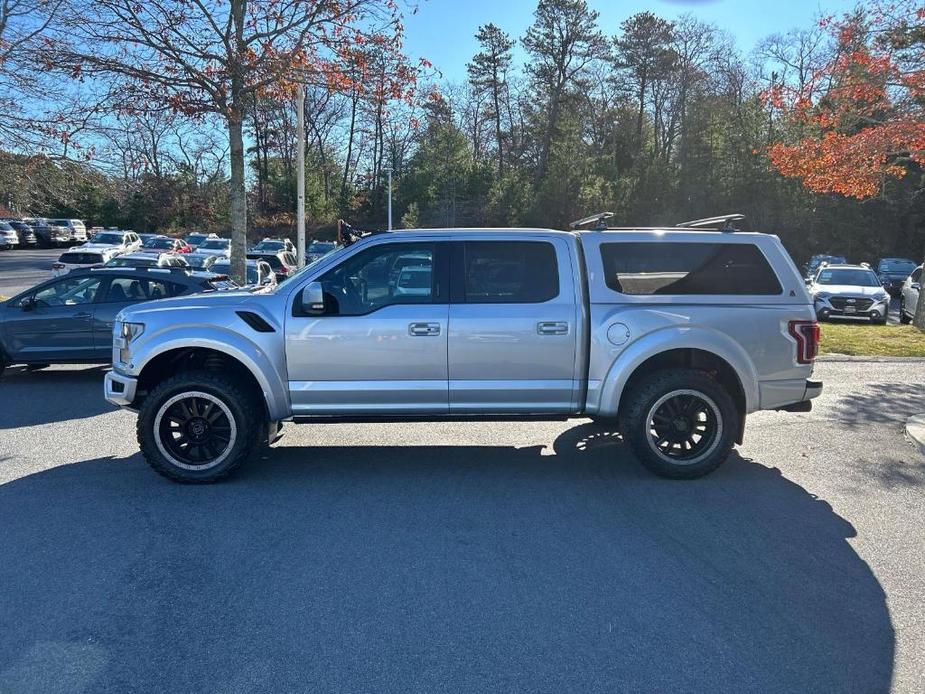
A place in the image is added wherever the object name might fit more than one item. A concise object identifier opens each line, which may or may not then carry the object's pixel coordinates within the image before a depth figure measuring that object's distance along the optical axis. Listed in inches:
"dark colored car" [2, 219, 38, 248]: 1946.4
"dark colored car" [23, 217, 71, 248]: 1975.9
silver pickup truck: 231.8
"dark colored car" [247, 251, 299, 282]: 911.0
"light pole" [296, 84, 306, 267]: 589.1
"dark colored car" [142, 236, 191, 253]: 1536.7
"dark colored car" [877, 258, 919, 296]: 1264.8
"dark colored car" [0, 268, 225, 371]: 412.8
